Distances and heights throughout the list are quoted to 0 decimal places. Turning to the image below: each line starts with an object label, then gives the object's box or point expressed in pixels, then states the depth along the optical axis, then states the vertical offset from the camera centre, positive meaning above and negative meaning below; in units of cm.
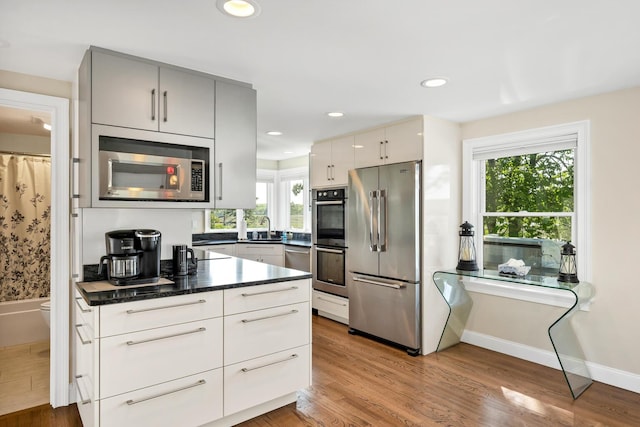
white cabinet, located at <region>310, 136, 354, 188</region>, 436 +62
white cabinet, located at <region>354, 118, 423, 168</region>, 361 +70
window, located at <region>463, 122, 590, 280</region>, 317 +17
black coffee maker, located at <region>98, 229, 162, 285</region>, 225 -27
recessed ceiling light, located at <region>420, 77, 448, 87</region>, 267 +94
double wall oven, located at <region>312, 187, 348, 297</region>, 441 -33
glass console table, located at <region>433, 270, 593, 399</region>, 281 -92
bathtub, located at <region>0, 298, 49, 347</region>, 381 -114
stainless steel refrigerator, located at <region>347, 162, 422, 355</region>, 354 -40
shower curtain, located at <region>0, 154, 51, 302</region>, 409 -15
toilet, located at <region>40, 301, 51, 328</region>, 347 -91
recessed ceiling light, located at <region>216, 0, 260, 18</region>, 169 +94
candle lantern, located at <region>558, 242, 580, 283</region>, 307 -43
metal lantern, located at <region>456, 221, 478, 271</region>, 355 -36
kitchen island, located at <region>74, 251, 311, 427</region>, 190 -77
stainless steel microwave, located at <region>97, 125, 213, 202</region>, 220 +27
